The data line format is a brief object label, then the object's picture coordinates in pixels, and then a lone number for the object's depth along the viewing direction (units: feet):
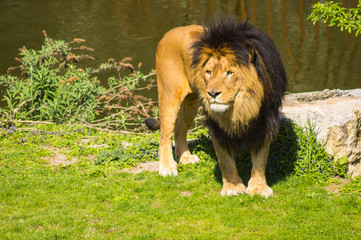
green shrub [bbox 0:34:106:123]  63.67
